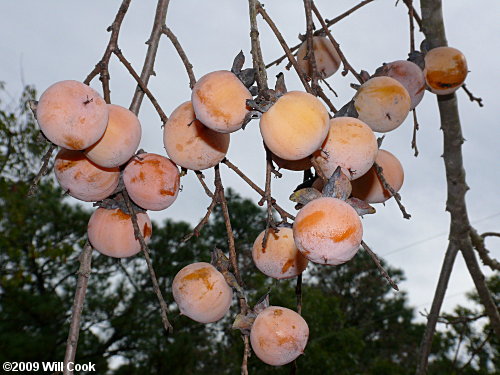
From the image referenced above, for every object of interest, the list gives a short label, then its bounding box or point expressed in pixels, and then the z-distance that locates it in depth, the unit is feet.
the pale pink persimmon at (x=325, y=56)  1.66
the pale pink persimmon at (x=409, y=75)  1.41
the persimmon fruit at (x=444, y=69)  1.58
